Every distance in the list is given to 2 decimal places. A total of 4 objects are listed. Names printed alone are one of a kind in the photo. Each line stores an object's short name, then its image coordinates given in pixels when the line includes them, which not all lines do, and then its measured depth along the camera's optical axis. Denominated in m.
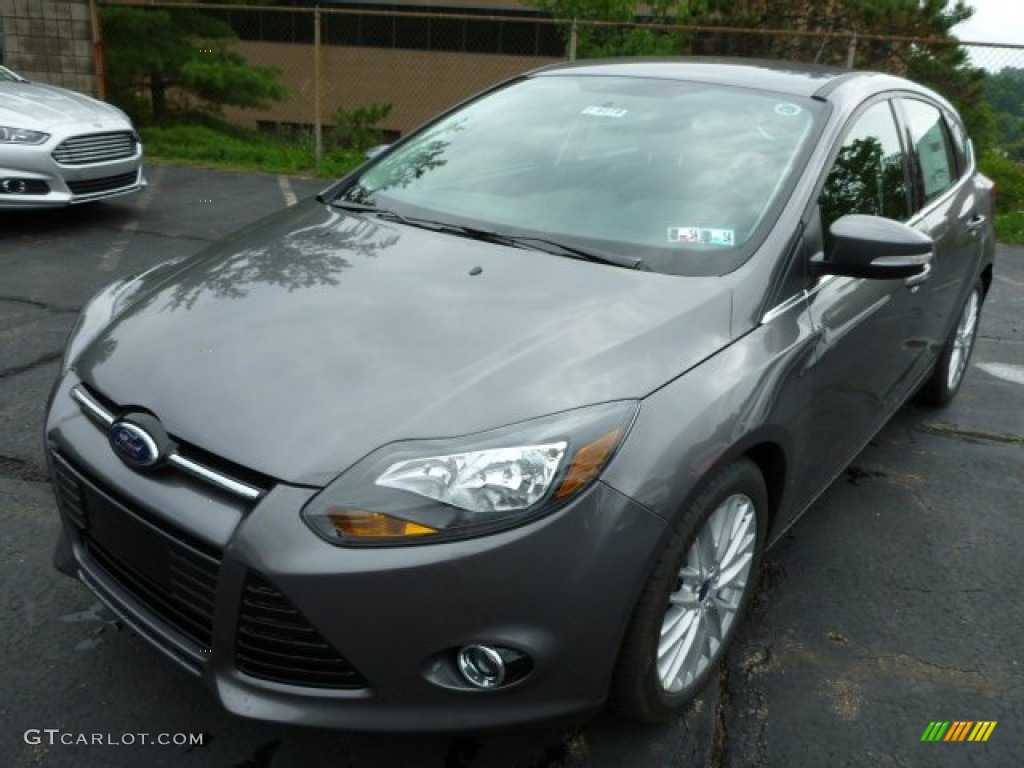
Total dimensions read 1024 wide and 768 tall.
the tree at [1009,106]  10.68
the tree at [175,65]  13.88
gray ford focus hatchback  1.85
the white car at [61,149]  6.82
